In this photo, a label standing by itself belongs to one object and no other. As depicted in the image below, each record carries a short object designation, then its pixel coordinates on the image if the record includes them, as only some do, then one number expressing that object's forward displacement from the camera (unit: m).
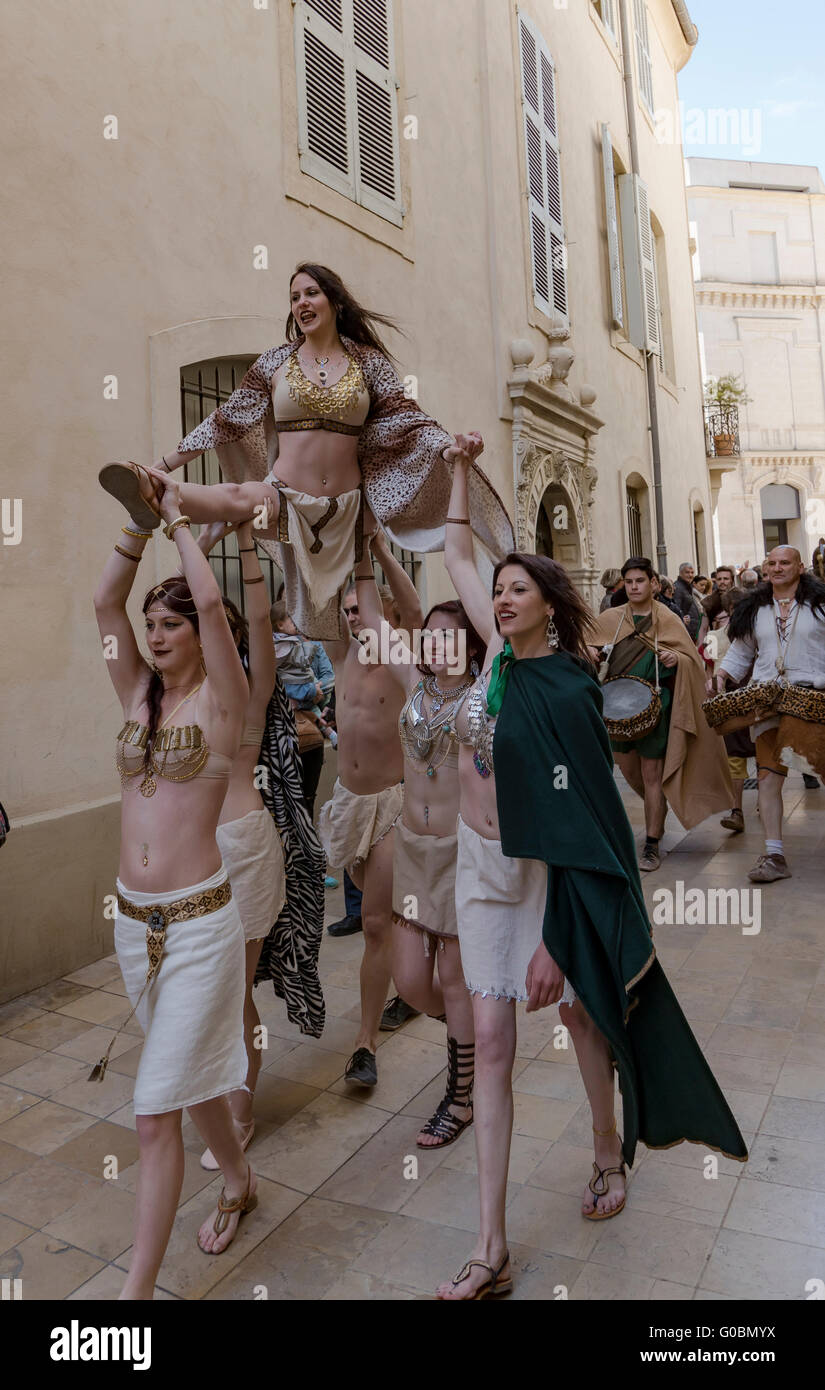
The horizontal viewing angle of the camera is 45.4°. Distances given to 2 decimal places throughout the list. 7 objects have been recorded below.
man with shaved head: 5.98
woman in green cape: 2.47
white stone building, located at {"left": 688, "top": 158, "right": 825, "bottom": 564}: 28.91
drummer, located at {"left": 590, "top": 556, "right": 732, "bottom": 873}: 6.44
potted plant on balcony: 21.66
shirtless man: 3.81
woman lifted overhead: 3.13
